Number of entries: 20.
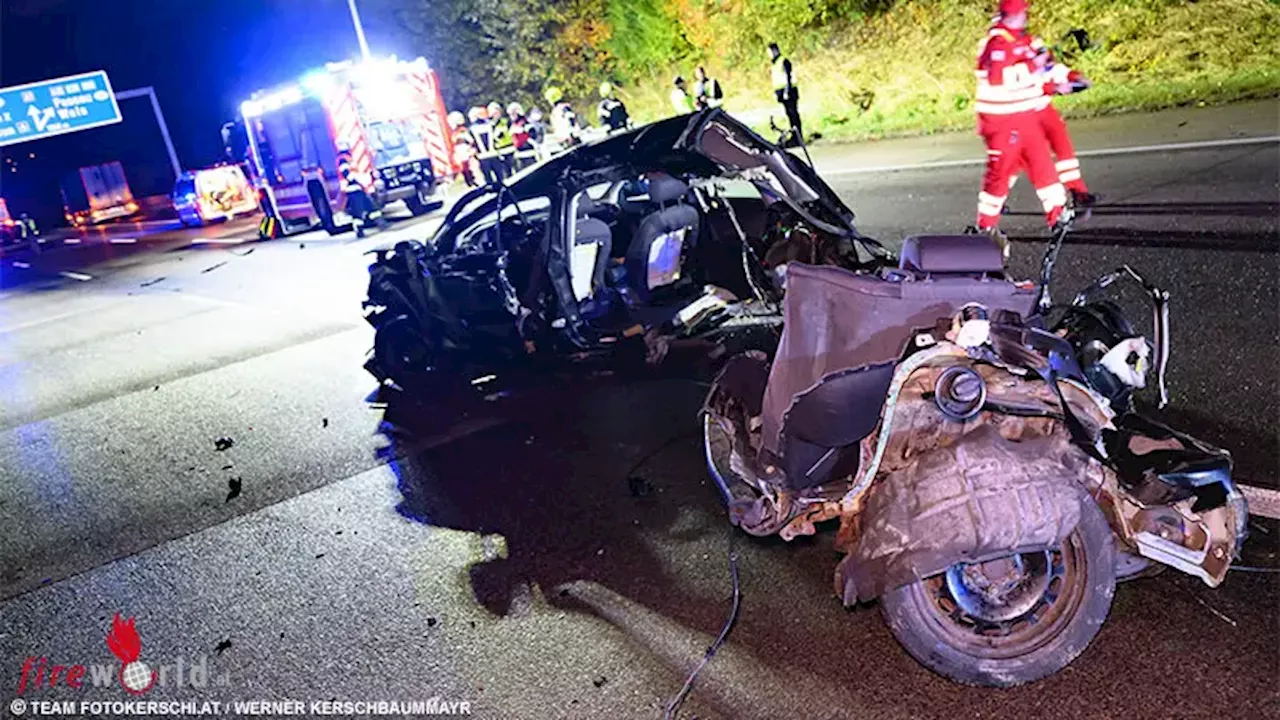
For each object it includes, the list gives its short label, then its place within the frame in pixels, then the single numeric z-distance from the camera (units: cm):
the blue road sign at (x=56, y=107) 3112
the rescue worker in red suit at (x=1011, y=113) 643
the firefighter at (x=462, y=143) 1972
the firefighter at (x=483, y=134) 1825
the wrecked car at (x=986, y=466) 241
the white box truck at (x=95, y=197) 3659
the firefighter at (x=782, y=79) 1144
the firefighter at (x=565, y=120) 1775
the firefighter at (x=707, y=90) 1581
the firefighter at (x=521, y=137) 1762
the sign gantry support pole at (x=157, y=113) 3934
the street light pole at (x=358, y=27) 2600
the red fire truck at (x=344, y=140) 1772
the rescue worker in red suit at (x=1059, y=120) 631
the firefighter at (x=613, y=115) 1659
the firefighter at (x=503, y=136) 1747
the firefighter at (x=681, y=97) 1656
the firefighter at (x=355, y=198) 1642
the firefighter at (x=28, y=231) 2722
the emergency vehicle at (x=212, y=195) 2611
